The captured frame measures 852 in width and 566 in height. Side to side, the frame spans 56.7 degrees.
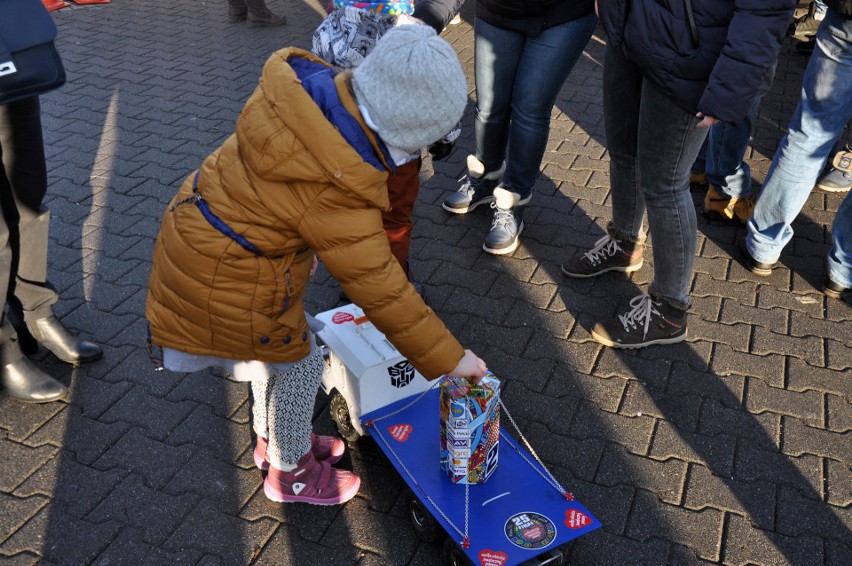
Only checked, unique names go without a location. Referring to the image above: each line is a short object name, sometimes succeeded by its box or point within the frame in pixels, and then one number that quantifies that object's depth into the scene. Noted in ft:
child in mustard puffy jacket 6.27
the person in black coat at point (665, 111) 8.34
